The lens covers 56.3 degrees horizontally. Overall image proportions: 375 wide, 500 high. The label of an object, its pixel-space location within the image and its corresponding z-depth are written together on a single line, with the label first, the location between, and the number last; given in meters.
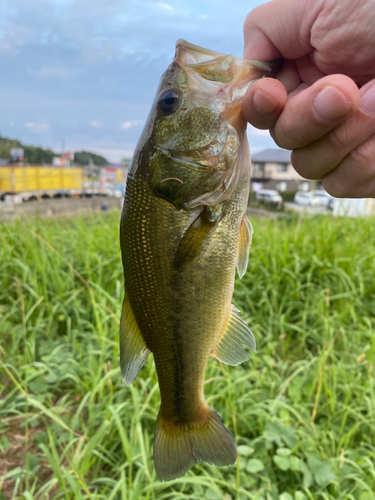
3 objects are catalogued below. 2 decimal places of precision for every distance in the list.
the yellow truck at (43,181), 24.61
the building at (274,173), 54.84
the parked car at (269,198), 36.28
